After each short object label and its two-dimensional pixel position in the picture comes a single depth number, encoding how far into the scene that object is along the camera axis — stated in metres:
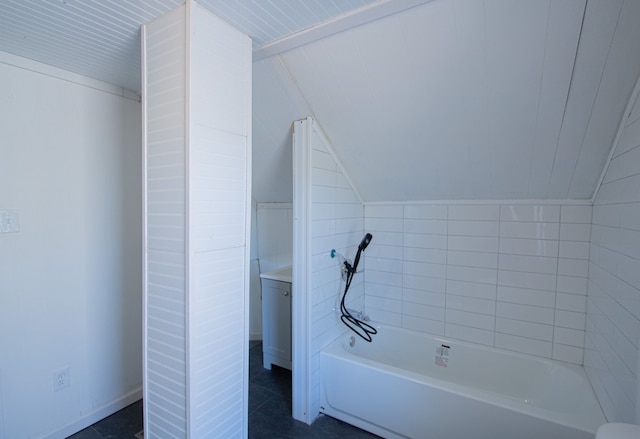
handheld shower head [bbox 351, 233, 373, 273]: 2.32
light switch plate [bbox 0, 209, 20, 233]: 1.61
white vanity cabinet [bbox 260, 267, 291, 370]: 2.57
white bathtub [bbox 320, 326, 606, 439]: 1.54
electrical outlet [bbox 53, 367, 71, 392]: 1.82
